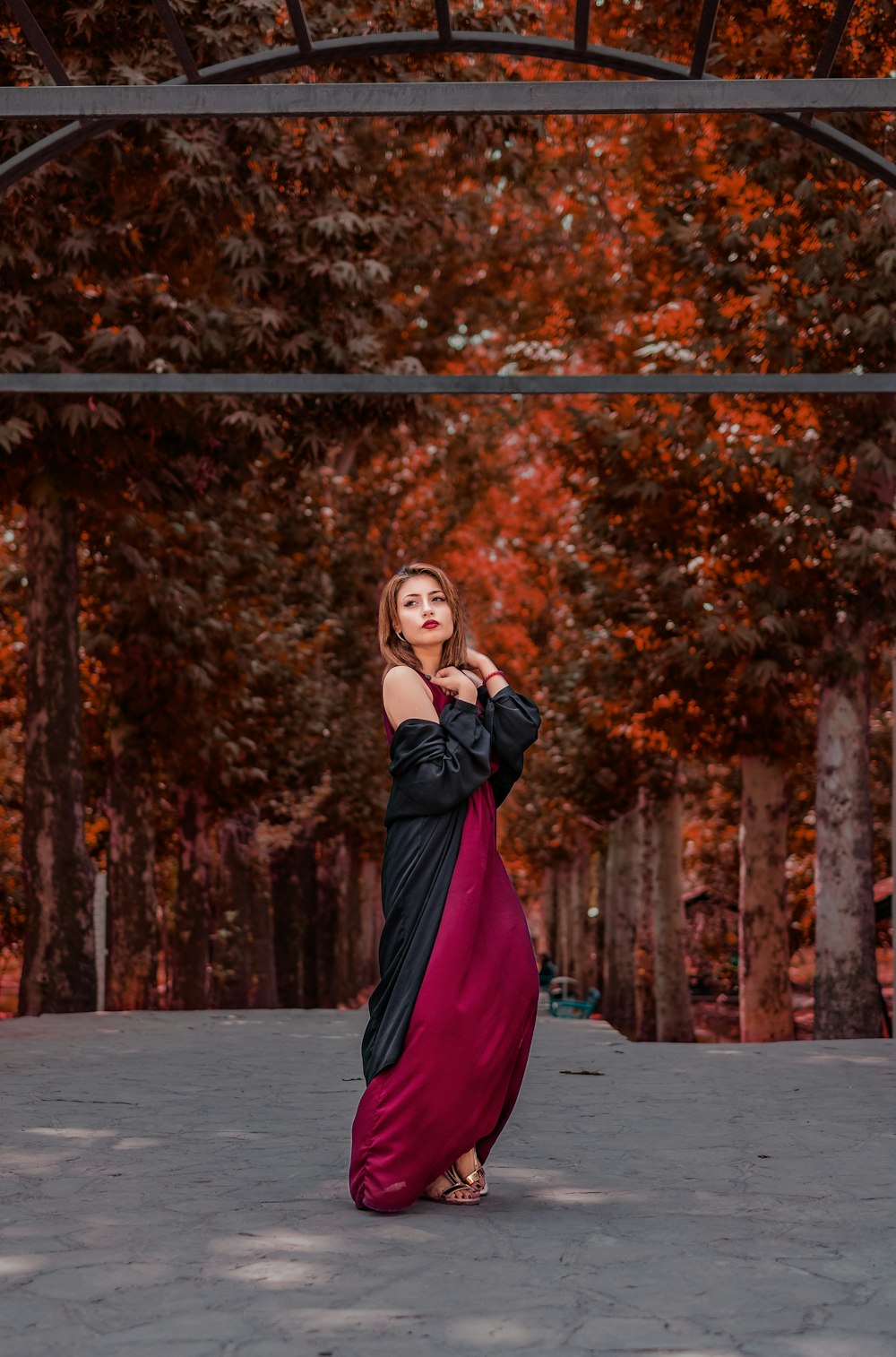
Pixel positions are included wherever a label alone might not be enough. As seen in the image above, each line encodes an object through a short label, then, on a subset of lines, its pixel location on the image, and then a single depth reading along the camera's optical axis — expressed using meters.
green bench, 28.67
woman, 5.22
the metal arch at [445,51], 6.54
